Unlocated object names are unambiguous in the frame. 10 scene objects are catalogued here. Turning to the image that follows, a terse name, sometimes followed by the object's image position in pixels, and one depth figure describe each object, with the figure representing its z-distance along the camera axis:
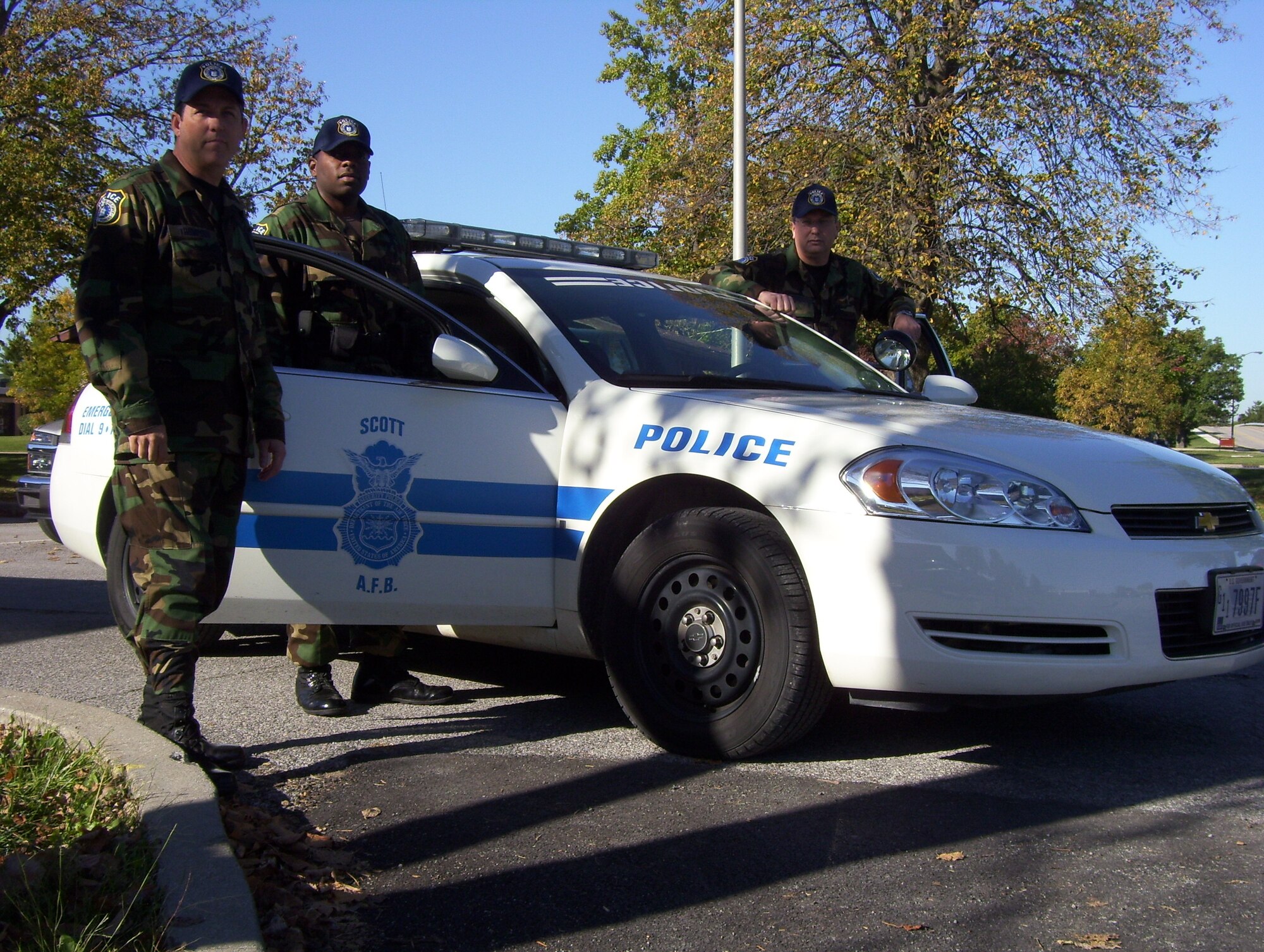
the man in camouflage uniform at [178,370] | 3.38
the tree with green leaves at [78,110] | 18.09
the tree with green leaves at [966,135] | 18.30
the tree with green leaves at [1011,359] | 20.20
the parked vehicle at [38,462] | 9.24
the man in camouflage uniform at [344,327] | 4.34
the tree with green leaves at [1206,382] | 69.19
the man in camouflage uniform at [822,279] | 6.20
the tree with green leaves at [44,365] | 23.92
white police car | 3.41
